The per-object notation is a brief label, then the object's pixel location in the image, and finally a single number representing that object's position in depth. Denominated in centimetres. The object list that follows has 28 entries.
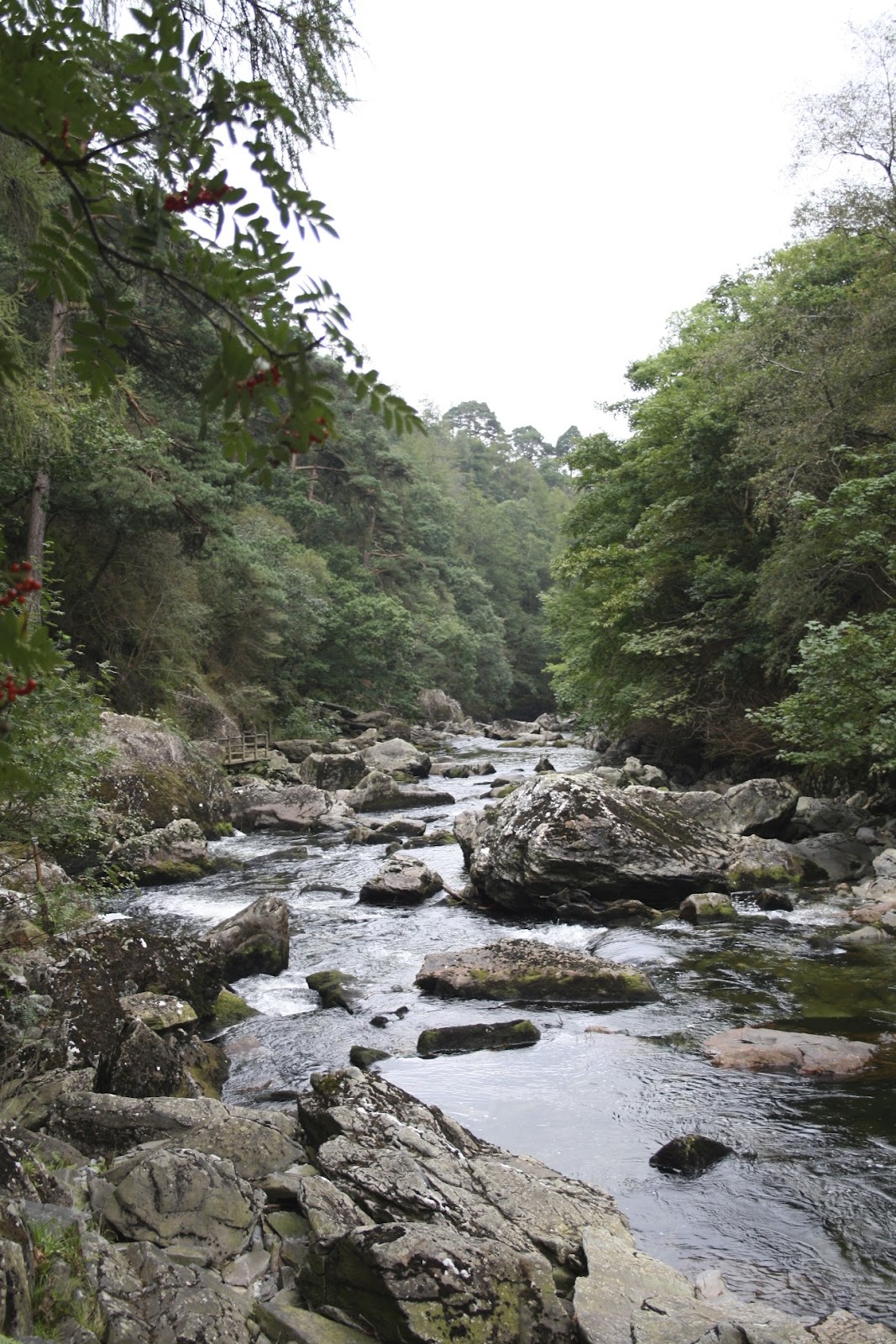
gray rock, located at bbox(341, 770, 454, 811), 2092
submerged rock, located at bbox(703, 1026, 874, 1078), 661
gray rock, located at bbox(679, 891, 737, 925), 1084
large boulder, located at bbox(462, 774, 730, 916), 1152
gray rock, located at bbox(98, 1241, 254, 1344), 313
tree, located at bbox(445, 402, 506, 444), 10131
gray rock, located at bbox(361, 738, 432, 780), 2675
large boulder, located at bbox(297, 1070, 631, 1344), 356
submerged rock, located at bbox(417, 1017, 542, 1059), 732
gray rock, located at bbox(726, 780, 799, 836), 1467
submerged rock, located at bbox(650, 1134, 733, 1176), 547
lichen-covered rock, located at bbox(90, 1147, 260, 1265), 383
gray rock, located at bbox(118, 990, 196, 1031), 659
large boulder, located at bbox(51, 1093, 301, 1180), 456
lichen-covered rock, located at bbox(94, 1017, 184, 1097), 549
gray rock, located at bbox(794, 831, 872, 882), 1271
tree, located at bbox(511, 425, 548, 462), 11306
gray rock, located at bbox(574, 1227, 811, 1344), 359
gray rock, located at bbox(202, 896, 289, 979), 926
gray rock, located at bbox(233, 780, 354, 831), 1858
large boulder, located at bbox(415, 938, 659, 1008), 835
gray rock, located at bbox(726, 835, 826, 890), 1226
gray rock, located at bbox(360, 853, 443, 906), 1232
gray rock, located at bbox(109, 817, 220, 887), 1304
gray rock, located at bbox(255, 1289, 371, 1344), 339
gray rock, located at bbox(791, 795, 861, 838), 1493
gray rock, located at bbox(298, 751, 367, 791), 2403
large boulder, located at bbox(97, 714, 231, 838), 1496
